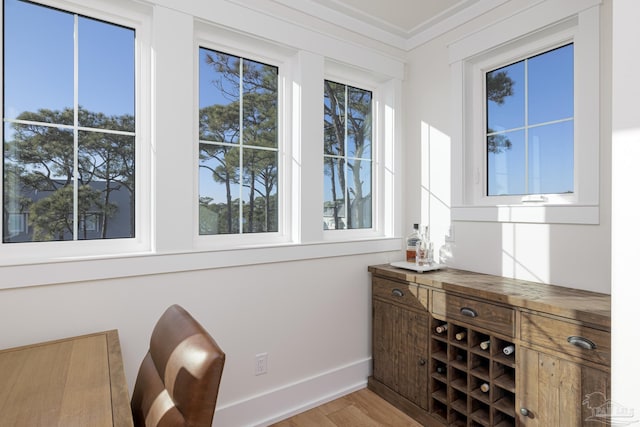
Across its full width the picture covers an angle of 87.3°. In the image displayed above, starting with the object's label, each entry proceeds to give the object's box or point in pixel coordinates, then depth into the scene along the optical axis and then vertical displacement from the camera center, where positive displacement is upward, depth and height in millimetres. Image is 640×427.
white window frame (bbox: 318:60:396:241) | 2646 +493
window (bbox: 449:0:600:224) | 1711 +556
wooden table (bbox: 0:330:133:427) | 854 -526
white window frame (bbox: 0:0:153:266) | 1606 +463
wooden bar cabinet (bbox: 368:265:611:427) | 1367 -699
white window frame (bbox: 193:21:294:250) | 1884 +594
